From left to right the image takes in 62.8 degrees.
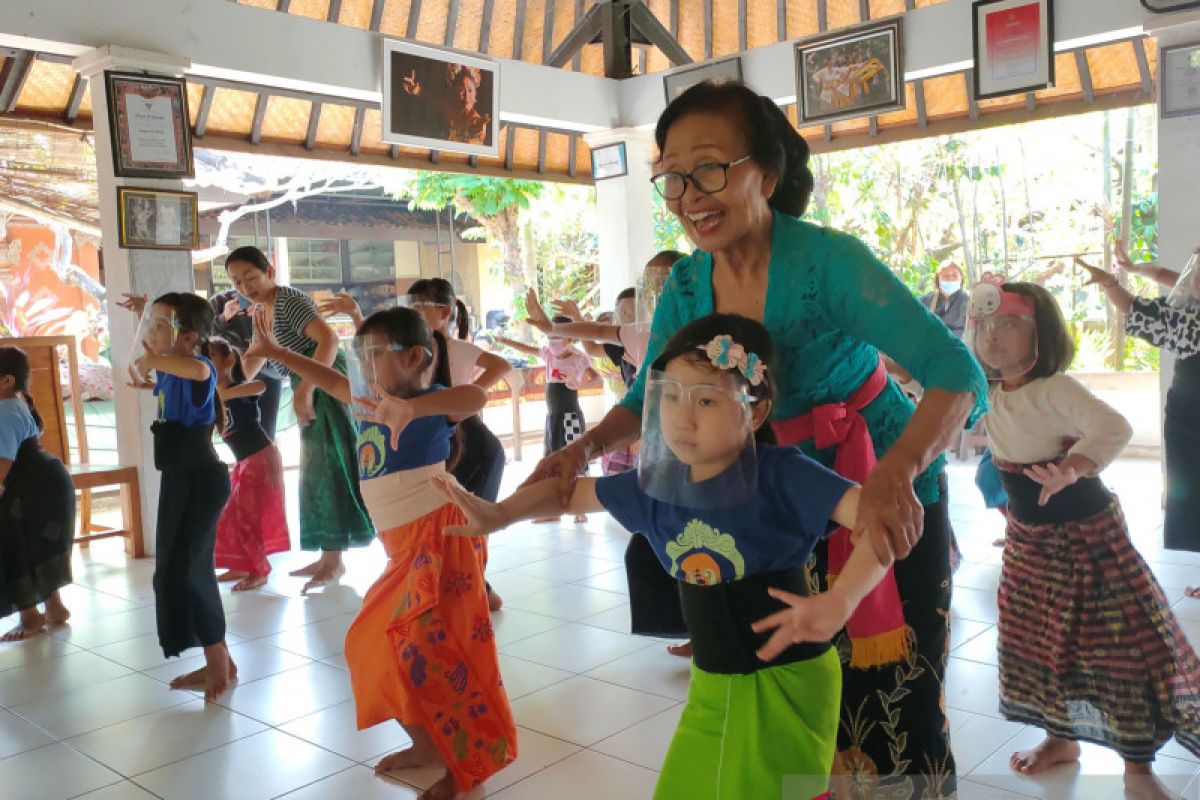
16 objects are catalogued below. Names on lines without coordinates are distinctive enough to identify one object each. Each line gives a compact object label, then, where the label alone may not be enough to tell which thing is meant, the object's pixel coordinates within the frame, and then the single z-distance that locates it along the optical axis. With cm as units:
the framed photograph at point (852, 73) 654
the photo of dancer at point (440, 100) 657
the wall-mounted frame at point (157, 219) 525
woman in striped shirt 475
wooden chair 543
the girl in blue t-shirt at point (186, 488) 319
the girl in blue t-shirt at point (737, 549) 147
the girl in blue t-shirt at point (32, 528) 399
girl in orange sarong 246
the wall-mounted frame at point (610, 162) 811
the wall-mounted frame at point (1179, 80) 539
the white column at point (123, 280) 523
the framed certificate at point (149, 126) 522
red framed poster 587
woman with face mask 782
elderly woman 152
